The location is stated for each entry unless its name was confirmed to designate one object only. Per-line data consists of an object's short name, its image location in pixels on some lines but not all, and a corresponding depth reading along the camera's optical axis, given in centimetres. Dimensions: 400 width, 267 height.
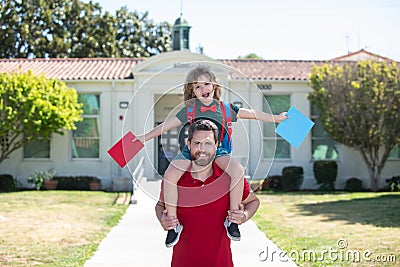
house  1864
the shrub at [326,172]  1838
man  361
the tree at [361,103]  1720
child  360
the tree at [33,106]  1723
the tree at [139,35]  3538
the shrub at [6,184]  1828
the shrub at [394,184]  1830
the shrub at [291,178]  1834
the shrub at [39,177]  1834
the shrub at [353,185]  1850
